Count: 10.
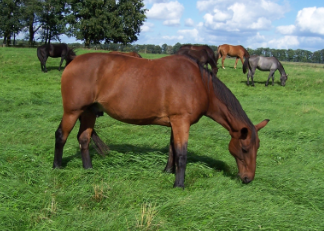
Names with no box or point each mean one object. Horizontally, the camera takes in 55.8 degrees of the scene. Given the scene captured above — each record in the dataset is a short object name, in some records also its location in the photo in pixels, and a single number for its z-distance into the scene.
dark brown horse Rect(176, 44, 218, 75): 17.58
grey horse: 18.86
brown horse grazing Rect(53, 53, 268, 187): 4.21
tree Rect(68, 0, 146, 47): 43.50
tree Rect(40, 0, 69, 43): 47.31
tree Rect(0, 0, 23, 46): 44.41
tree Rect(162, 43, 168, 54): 56.48
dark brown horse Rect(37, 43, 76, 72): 19.16
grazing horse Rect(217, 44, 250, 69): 23.22
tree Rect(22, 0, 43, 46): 45.16
